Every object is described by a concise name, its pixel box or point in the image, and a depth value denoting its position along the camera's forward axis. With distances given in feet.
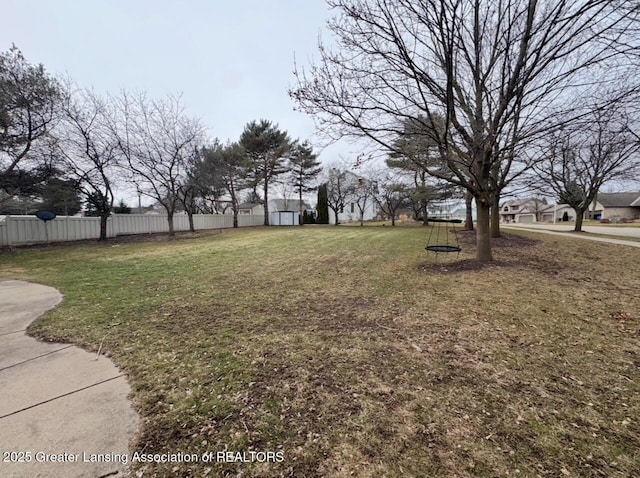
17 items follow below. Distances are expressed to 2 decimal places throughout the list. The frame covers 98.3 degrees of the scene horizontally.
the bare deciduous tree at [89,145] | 39.22
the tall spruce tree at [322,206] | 102.12
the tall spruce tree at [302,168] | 91.45
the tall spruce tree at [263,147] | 81.51
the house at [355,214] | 126.11
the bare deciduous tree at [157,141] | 46.52
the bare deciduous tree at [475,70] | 14.48
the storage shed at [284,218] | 98.84
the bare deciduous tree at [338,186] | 94.59
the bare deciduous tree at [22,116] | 30.12
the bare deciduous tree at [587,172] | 42.61
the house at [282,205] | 139.87
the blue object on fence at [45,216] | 40.57
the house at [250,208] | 128.74
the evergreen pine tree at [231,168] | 64.80
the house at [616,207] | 125.29
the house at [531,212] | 161.79
